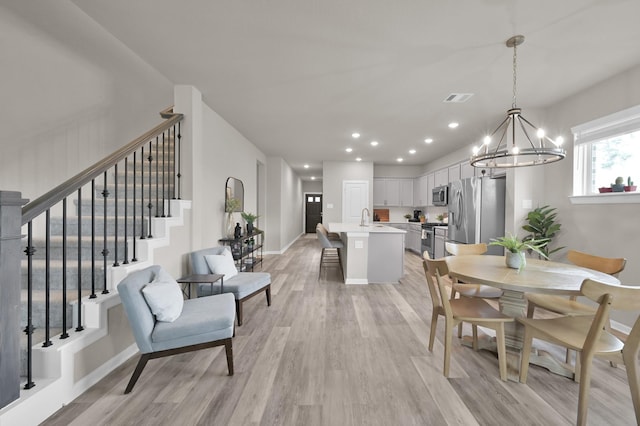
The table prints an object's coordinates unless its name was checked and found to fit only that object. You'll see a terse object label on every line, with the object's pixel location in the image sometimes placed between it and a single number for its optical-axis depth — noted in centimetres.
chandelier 212
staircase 169
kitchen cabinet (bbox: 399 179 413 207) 840
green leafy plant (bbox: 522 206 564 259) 367
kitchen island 453
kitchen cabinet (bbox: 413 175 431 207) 767
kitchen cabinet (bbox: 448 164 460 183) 602
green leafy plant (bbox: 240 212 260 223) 495
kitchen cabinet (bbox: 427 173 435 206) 734
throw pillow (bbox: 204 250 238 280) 302
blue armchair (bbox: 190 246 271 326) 288
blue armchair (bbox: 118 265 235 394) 182
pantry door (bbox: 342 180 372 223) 793
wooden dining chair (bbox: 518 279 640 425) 145
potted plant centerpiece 220
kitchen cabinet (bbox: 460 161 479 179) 537
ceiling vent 344
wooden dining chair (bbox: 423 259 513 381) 198
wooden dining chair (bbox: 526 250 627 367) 217
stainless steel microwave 607
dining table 178
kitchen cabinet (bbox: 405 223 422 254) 746
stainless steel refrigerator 436
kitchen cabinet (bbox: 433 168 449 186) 657
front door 1371
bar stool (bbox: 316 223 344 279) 487
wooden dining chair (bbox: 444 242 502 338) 256
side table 262
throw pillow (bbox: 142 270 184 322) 192
